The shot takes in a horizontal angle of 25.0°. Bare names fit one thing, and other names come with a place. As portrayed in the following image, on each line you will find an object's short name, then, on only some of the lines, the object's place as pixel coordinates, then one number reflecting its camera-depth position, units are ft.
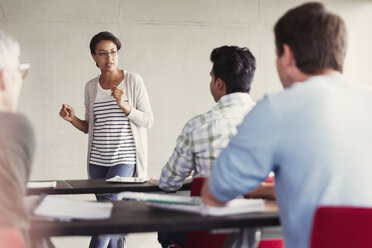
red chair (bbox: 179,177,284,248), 11.29
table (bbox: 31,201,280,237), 9.09
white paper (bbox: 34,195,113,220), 9.71
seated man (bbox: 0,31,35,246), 7.54
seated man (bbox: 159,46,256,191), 11.88
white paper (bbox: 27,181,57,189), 13.20
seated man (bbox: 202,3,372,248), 8.36
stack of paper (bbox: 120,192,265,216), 10.02
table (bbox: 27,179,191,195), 13.03
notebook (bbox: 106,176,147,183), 13.83
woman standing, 16.02
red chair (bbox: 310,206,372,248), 7.84
